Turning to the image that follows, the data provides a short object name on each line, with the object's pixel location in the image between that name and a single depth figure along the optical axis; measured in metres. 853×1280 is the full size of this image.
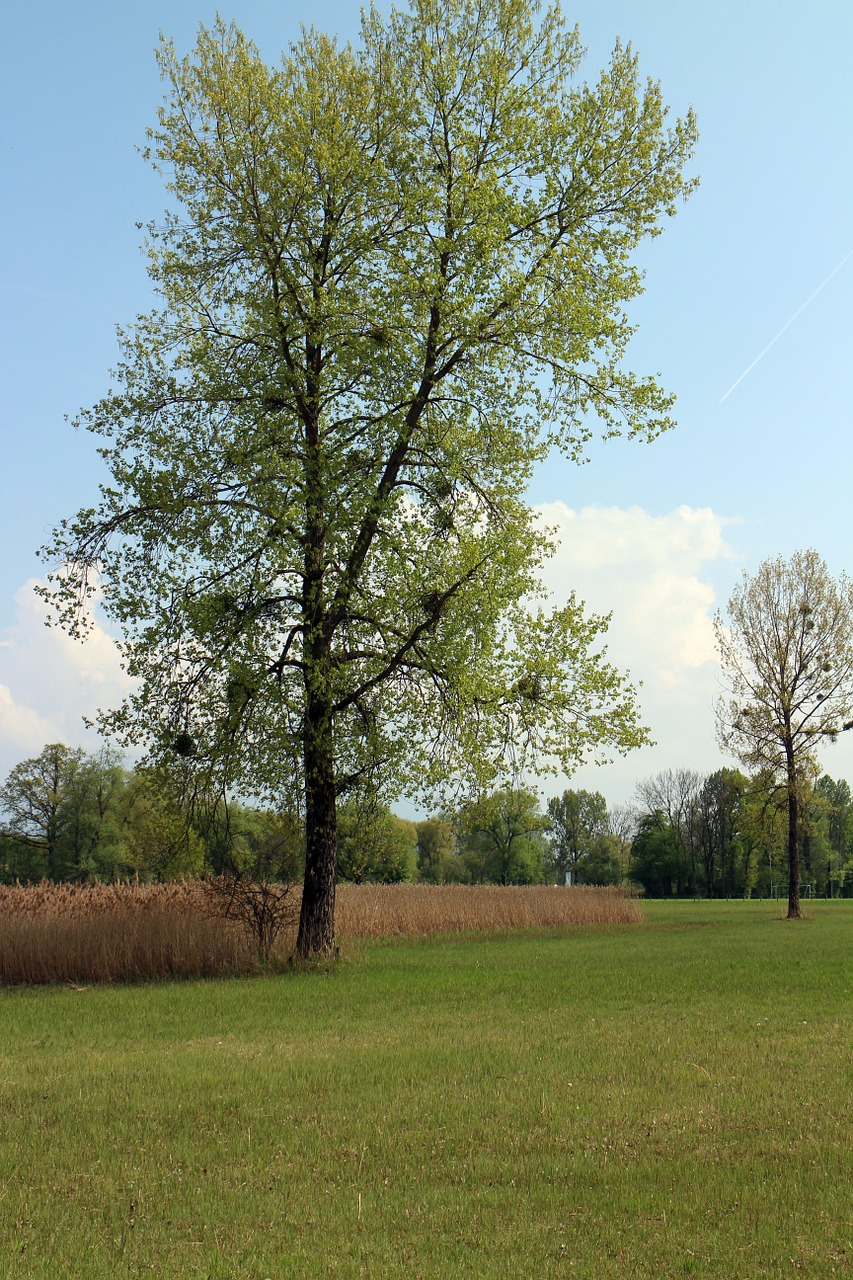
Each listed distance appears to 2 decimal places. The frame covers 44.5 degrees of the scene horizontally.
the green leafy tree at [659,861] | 100.44
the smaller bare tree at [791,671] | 39.62
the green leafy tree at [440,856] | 104.31
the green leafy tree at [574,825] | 118.81
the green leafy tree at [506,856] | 96.38
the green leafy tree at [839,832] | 108.12
